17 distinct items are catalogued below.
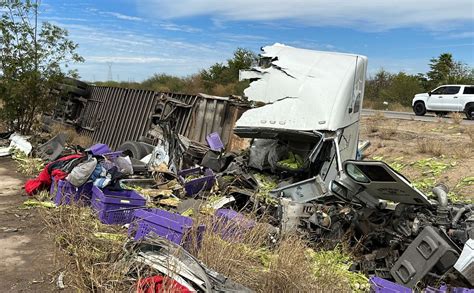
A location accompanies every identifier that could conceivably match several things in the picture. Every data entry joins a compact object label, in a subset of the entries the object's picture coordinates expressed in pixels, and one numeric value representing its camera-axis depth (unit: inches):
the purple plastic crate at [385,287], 154.8
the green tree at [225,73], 1656.0
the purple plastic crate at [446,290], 157.1
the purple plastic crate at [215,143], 346.0
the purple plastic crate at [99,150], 282.4
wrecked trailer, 438.0
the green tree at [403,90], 1632.6
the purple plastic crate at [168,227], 167.5
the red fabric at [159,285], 126.6
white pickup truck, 900.0
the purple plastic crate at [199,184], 307.0
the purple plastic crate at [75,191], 256.2
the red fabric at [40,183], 297.4
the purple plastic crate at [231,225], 179.8
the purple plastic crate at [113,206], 236.7
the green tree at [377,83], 1842.9
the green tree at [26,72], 527.8
